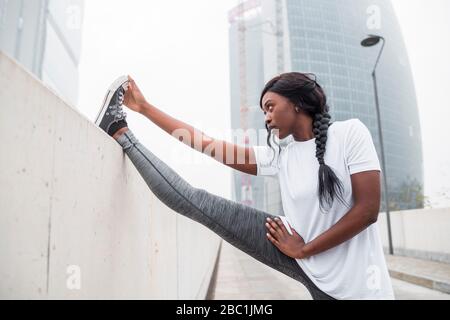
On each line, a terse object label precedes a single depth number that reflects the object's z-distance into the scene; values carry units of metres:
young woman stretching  1.36
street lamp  9.54
